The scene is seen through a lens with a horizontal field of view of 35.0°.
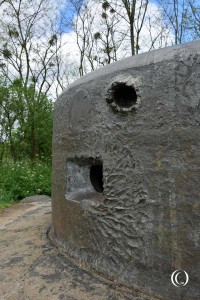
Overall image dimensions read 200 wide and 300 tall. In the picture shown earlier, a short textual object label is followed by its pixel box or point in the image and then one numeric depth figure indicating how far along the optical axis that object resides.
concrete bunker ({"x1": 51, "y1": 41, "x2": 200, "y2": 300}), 1.78
